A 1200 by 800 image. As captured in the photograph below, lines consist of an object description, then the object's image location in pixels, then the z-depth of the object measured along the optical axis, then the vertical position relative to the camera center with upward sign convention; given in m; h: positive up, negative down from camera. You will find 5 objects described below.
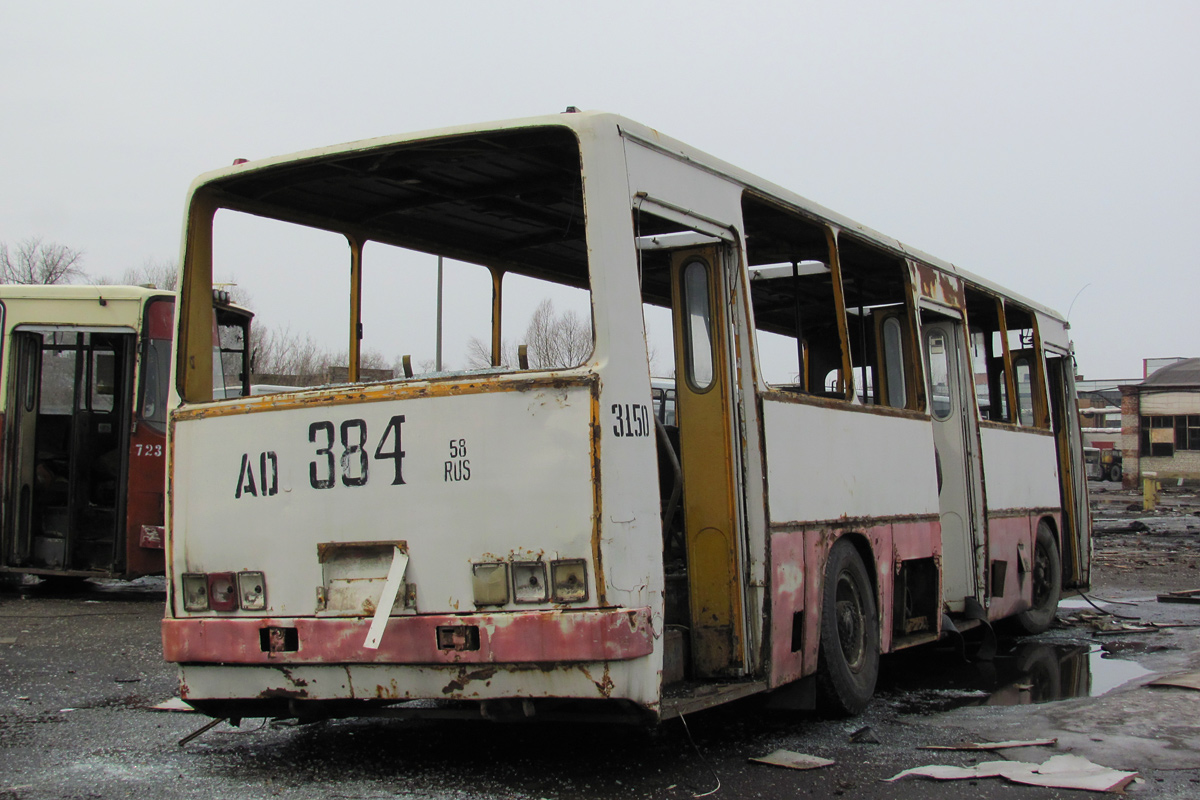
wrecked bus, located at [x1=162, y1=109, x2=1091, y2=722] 4.89 +0.35
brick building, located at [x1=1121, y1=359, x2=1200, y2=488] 50.75 +4.07
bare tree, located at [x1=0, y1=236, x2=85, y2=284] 49.97 +12.32
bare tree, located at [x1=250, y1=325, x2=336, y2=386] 51.06 +8.72
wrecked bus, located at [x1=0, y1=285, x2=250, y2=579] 12.59 +1.48
